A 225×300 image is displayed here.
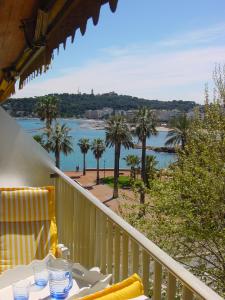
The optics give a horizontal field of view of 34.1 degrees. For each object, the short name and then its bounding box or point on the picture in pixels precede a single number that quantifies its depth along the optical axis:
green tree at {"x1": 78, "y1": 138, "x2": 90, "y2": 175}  39.84
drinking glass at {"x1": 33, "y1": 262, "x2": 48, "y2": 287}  2.22
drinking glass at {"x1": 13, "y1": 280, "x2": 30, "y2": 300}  2.02
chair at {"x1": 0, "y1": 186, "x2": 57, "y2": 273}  3.26
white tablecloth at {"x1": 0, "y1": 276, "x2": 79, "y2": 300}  2.10
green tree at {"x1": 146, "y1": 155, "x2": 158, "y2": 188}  30.03
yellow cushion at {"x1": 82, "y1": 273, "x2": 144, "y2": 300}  1.46
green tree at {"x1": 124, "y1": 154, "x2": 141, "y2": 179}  30.40
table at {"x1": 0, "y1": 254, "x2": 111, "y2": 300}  2.14
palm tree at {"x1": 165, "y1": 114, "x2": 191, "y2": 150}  20.79
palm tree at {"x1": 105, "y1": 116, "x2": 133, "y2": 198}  31.81
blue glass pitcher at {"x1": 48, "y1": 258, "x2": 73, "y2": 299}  2.04
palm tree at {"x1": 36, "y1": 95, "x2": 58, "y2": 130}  33.47
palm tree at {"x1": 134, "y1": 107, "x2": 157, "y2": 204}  30.67
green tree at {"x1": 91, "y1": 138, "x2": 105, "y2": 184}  38.16
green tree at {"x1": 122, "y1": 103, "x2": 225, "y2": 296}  9.11
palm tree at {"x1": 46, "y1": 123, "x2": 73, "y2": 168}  33.19
